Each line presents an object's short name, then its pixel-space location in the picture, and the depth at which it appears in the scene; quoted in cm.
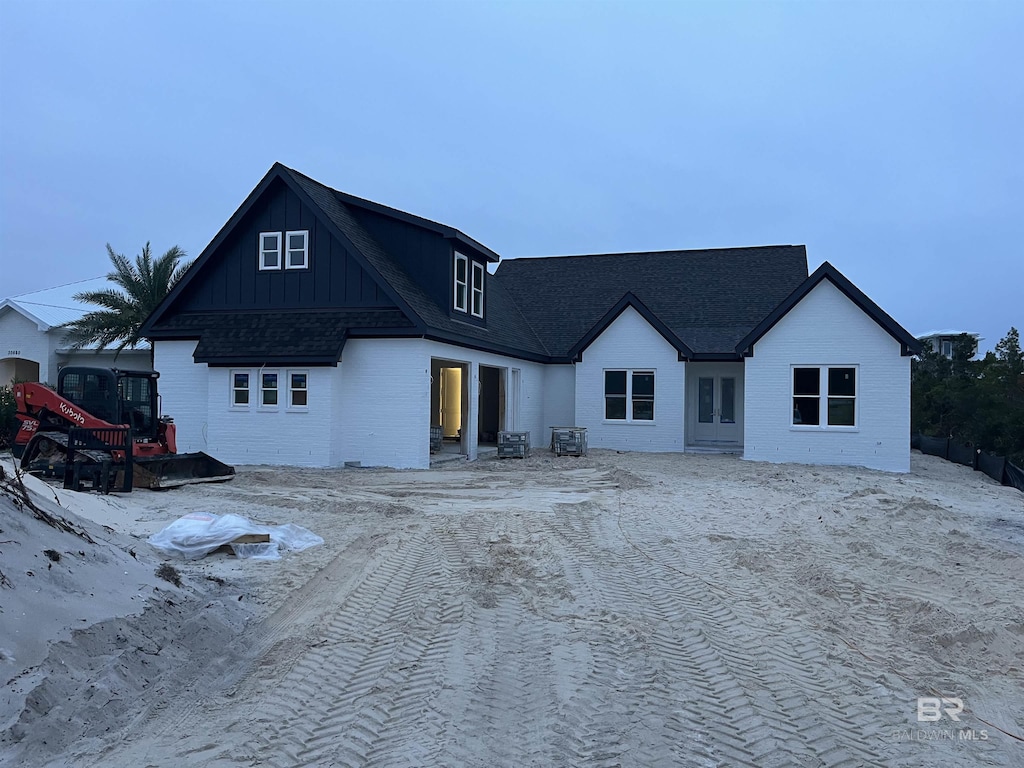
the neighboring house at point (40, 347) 3247
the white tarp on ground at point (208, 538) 862
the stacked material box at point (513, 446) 2138
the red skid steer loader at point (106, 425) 1386
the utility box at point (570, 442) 2203
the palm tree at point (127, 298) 2855
